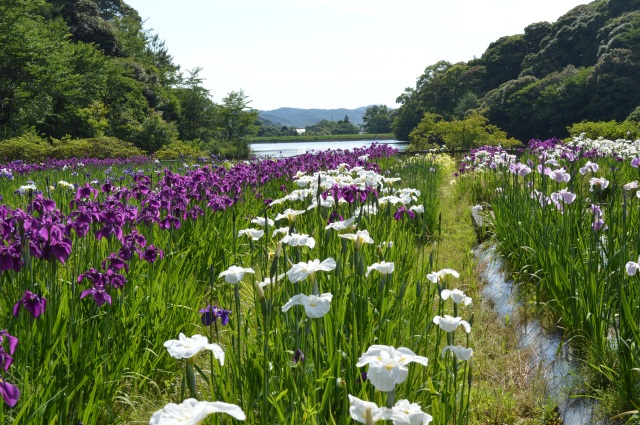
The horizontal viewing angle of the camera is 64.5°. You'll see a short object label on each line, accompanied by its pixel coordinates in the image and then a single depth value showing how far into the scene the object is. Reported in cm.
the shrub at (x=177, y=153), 2454
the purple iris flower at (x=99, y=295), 239
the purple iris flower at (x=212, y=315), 225
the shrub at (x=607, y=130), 1803
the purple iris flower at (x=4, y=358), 151
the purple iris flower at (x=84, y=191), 380
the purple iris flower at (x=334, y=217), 373
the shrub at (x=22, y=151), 1830
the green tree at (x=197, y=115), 4231
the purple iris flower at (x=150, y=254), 329
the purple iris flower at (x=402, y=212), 421
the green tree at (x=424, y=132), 2636
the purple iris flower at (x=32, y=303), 205
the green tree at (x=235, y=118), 4444
